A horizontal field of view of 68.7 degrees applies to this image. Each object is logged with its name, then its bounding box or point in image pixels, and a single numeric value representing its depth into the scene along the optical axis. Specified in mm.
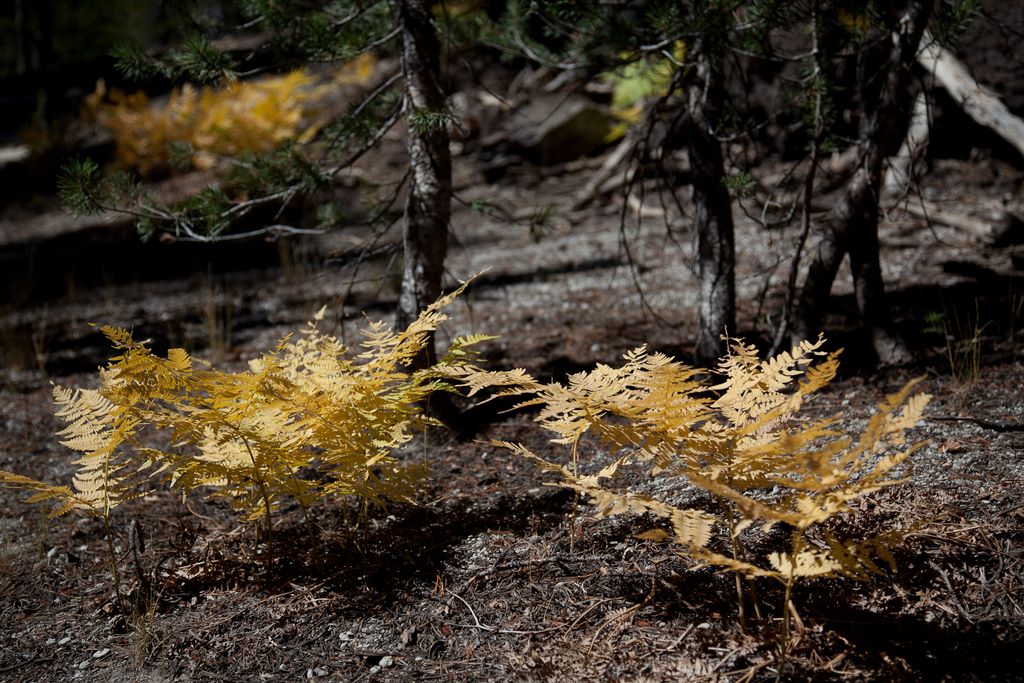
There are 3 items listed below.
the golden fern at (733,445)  1728
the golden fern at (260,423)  2360
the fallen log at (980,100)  5711
